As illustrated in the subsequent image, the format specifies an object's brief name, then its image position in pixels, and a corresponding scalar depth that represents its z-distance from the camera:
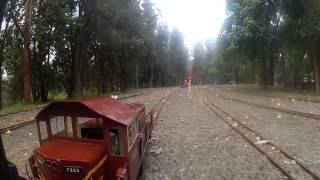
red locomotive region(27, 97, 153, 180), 2.79
